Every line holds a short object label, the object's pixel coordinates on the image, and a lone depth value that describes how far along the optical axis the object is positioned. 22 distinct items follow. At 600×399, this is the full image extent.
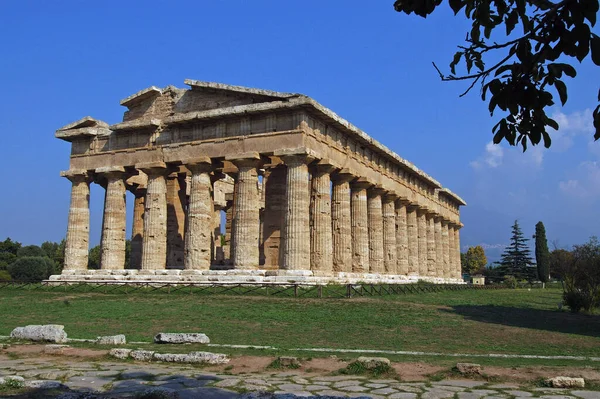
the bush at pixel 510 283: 52.52
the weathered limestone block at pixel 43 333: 12.73
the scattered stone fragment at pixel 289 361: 9.41
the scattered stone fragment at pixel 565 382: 7.86
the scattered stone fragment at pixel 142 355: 10.09
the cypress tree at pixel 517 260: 89.46
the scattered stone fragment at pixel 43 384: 7.18
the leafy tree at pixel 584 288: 22.94
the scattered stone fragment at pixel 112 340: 12.44
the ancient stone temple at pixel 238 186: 29.53
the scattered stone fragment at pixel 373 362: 8.97
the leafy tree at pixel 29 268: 61.06
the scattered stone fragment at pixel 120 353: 10.21
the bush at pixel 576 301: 22.91
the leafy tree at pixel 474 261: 100.44
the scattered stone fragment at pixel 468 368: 8.53
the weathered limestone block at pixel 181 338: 12.56
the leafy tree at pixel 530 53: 3.93
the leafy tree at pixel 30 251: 73.50
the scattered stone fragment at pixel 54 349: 10.70
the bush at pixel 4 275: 57.88
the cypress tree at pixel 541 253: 73.75
